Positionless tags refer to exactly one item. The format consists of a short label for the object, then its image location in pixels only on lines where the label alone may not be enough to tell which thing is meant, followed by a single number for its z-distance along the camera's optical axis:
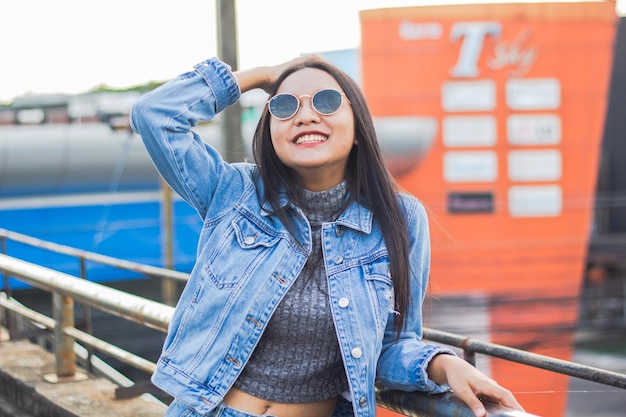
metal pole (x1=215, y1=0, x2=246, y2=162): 5.17
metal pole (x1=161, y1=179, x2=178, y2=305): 8.82
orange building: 12.54
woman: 1.53
